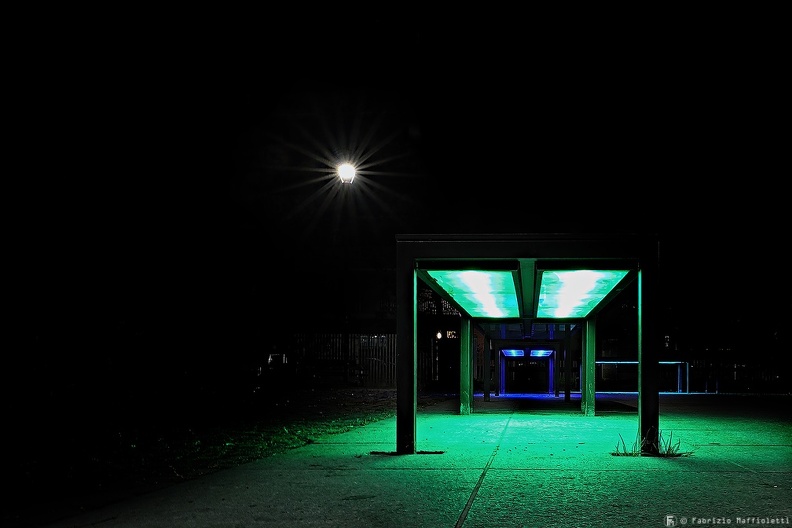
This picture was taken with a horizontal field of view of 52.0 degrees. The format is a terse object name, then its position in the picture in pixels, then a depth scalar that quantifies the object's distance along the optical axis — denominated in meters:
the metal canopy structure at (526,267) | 8.47
